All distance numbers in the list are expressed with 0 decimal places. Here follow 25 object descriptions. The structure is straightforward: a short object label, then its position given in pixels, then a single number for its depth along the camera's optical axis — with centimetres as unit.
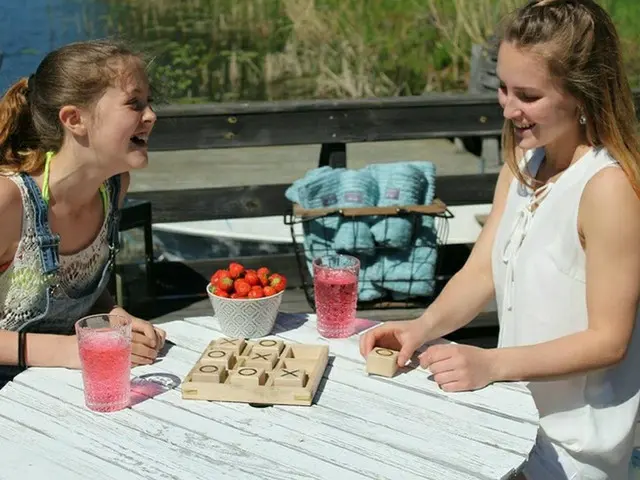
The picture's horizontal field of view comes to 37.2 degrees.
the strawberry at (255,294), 213
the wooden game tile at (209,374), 184
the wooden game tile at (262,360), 190
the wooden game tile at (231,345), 199
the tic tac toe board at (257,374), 181
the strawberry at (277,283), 219
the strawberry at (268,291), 215
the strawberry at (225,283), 215
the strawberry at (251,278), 216
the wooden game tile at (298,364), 191
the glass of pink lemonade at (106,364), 177
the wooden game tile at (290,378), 182
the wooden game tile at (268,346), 199
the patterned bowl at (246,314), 212
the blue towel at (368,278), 363
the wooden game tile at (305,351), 199
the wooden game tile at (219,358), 191
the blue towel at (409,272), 363
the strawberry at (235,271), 214
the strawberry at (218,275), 216
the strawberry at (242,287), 213
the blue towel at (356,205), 357
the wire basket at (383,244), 354
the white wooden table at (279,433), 158
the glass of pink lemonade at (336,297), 217
